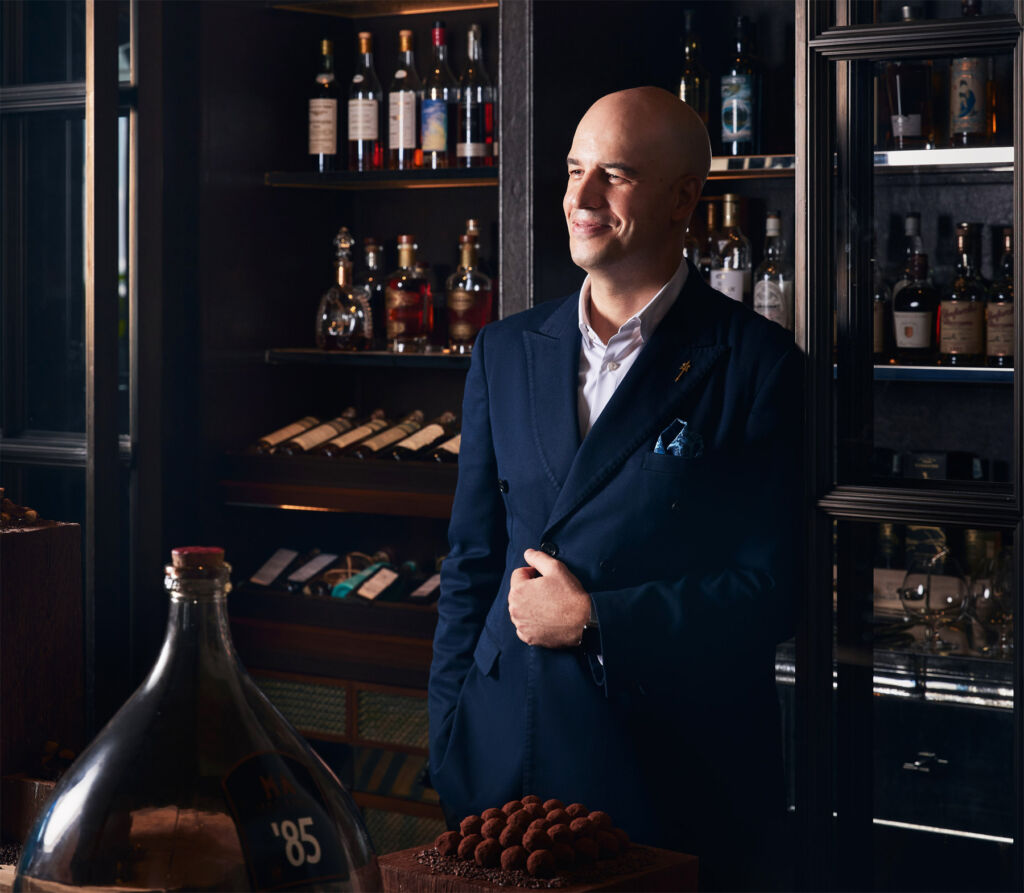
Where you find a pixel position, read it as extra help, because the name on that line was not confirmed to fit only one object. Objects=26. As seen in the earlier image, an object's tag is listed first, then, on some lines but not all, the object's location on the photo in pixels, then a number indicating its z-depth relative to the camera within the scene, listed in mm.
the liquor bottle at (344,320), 3504
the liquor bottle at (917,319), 2248
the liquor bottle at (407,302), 3424
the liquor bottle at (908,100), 2191
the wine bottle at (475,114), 3262
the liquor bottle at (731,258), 2936
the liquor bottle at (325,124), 3502
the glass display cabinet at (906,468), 2139
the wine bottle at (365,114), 3426
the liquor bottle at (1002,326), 2246
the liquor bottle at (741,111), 2898
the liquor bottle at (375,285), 3576
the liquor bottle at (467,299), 3330
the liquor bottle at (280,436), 3460
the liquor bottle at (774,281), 2910
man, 1806
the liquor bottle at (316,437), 3414
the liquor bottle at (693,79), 3020
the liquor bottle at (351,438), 3376
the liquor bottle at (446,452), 3230
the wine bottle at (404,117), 3344
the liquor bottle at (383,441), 3316
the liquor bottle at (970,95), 2131
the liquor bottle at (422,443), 3268
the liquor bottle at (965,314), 2406
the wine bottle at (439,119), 3311
